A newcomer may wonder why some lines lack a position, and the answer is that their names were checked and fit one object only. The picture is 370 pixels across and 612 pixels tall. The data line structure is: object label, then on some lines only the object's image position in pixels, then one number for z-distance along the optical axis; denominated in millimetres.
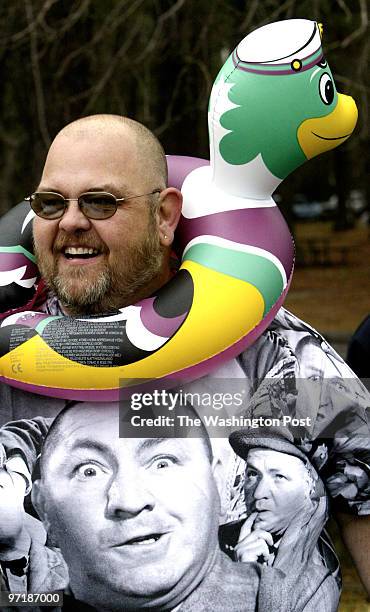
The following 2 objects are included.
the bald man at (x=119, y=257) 2189
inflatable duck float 2186
